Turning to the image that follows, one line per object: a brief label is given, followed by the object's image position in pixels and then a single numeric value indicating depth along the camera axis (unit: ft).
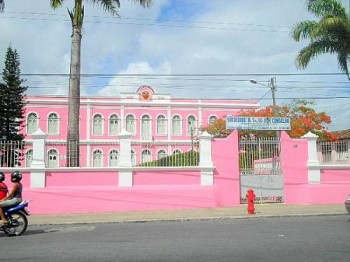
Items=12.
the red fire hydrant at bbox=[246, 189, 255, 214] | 53.31
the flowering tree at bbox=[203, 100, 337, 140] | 124.57
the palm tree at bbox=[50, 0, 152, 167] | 63.41
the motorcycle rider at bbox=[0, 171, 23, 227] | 38.31
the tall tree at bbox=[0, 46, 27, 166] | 122.69
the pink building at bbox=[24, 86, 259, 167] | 165.48
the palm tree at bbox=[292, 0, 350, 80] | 71.41
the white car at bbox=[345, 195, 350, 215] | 45.05
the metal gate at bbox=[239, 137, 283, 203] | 64.90
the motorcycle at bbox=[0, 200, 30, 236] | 38.47
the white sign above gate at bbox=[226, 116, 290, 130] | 64.95
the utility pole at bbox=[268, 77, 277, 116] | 126.77
